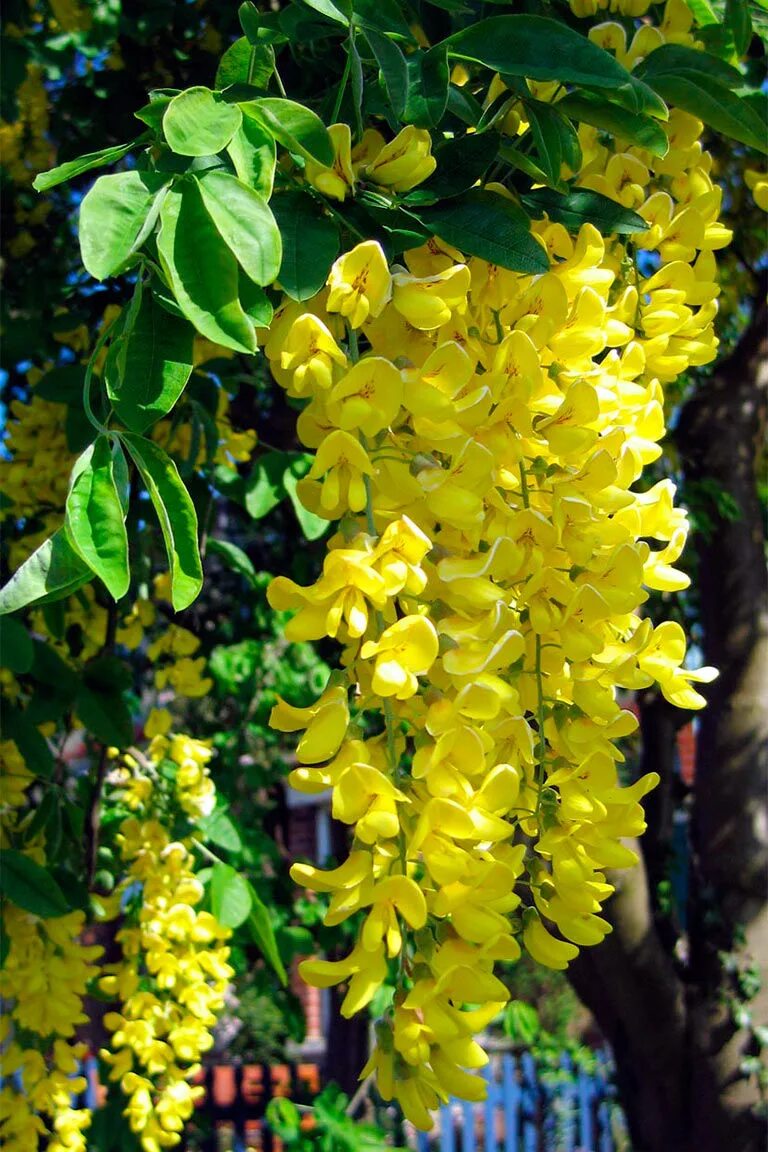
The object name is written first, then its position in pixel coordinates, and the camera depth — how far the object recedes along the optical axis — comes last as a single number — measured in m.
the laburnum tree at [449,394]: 0.70
